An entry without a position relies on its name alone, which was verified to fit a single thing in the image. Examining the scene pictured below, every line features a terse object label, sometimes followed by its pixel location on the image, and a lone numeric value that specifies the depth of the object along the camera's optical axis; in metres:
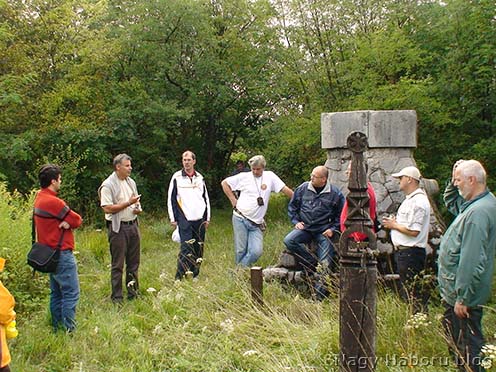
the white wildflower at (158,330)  4.46
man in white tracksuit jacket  6.54
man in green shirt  3.31
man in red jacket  4.71
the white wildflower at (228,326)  4.21
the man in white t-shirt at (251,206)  6.63
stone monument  7.15
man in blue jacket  6.14
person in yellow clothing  3.05
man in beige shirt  5.76
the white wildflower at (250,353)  3.79
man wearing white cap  4.80
